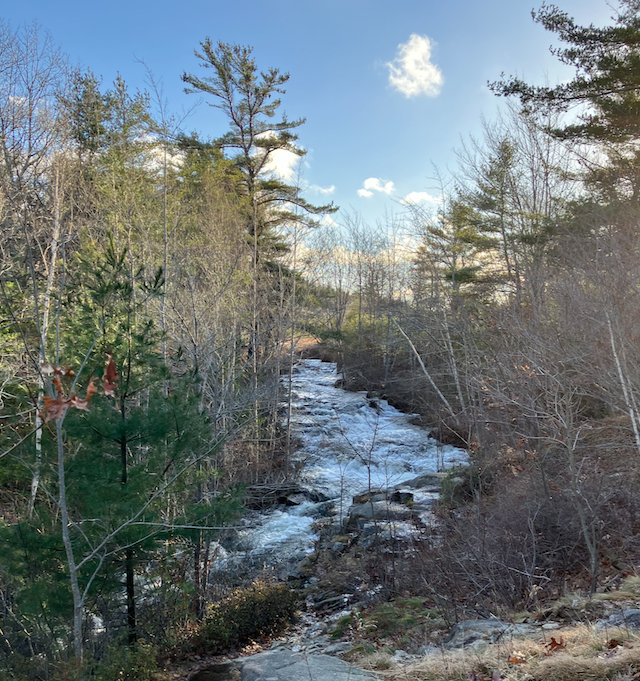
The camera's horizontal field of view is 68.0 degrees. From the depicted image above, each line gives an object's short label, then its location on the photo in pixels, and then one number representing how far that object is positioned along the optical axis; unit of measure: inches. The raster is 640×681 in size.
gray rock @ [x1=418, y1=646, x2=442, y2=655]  155.1
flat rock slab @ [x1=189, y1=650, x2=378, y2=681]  157.4
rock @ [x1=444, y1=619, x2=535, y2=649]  155.6
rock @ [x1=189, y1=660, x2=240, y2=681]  189.5
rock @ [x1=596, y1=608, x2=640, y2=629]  134.0
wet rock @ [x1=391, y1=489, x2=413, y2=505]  399.1
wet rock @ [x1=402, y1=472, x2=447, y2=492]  441.0
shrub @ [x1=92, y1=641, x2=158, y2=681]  172.9
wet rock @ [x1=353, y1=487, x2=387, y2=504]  414.0
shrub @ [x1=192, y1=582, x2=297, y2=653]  231.9
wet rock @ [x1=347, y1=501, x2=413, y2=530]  361.7
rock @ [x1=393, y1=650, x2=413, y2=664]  159.2
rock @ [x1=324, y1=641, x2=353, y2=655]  192.5
